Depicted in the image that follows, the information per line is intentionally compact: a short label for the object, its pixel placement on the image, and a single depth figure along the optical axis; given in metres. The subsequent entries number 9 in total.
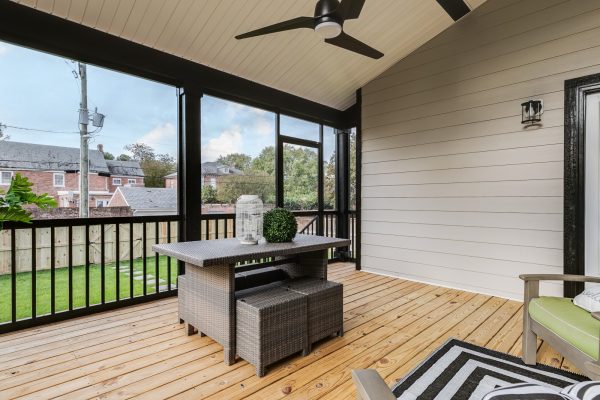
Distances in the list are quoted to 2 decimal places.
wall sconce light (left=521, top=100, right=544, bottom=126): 3.33
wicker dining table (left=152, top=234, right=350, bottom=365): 2.09
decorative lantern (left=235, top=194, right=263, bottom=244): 2.44
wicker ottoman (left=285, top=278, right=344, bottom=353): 2.33
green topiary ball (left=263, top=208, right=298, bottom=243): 2.49
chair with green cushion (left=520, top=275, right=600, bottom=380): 1.61
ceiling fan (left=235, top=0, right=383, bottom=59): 2.12
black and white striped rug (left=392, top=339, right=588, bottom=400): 1.88
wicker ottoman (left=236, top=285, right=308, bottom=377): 2.01
